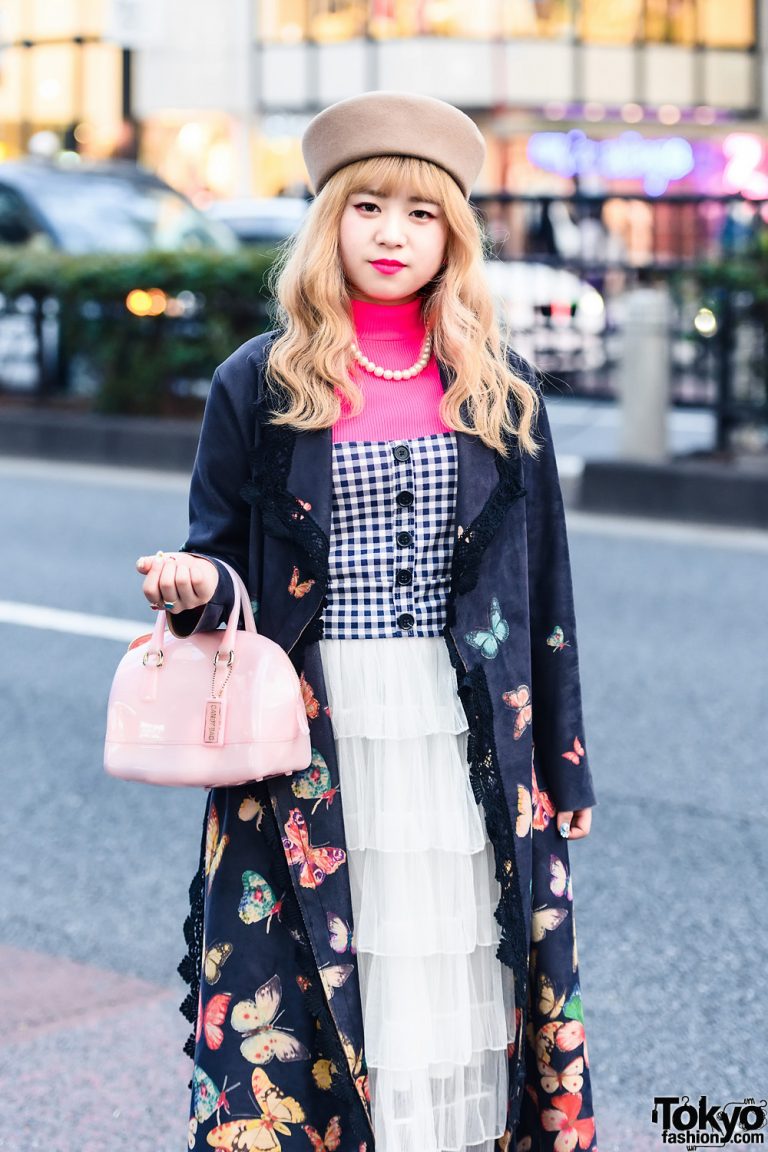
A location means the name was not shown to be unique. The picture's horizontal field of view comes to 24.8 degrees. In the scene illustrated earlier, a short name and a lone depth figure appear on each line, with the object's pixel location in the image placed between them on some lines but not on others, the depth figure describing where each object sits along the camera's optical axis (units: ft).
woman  8.48
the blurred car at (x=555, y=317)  42.80
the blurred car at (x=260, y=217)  69.41
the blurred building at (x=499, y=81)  130.41
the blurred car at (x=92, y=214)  48.78
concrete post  37.01
